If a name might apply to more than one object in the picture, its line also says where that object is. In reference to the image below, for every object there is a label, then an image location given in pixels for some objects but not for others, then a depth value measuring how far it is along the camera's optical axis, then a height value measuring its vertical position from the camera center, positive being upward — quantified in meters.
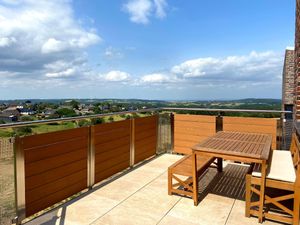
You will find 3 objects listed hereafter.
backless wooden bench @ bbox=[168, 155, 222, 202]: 3.21 -0.94
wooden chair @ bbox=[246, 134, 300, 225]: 2.49 -0.88
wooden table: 2.64 -0.57
